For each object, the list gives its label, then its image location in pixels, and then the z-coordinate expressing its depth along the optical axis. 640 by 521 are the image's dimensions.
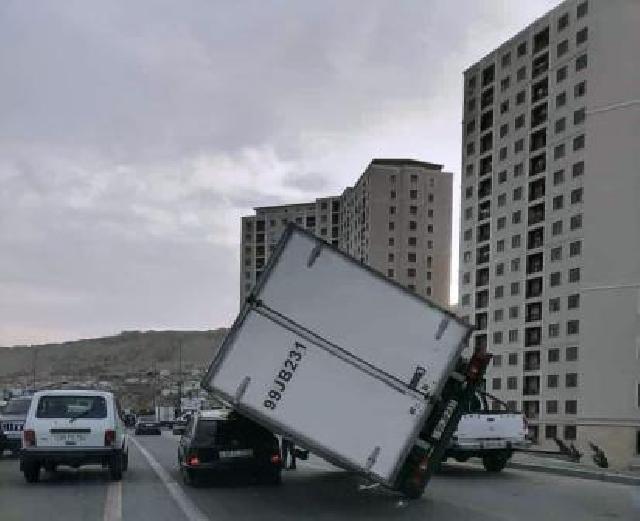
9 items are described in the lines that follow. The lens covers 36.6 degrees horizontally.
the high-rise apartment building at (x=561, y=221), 74.12
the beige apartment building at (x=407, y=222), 125.44
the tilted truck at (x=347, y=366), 12.07
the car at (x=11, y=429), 24.83
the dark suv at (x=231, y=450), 16.69
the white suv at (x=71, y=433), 17.42
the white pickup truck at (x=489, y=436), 20.61
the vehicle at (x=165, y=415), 90.66
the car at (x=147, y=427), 64.44
